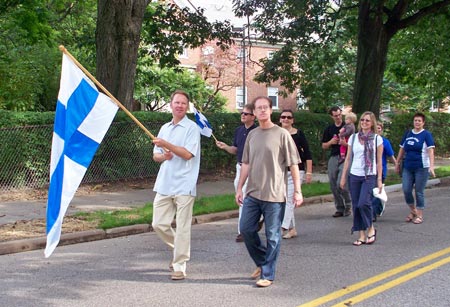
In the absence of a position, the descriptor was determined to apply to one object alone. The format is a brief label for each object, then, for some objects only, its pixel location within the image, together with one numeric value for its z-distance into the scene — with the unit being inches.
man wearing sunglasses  299.1
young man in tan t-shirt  219.6
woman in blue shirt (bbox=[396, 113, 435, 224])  360.2
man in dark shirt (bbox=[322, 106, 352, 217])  376.8
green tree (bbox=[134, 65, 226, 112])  1315.2
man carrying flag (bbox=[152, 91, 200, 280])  231.5
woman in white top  298.0
